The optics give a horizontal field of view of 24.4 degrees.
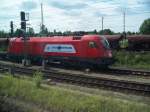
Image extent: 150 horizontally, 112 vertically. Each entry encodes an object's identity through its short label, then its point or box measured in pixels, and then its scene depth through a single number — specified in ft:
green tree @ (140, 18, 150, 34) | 288.34
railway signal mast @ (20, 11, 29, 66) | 93.45
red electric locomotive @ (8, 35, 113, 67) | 84.33
